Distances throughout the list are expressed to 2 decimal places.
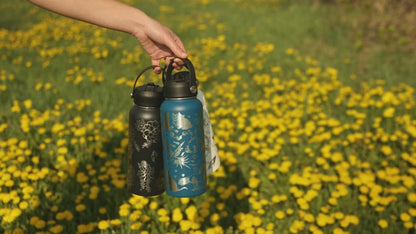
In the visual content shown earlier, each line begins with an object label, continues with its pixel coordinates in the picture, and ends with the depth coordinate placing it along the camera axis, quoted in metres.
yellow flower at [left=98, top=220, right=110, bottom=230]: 2.48
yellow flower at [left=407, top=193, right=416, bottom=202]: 2.77
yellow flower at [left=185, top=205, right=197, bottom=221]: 2.62
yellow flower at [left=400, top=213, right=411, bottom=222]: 2.58
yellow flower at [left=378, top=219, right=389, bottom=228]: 2.57
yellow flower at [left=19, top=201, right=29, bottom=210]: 2.59
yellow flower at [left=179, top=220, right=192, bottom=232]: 2.49
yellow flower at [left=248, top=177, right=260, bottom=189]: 2.96
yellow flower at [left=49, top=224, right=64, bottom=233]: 2.45
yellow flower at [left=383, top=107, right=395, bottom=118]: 3.81
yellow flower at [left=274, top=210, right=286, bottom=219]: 2.65
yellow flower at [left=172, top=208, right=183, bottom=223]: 2.57
